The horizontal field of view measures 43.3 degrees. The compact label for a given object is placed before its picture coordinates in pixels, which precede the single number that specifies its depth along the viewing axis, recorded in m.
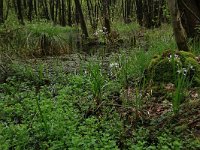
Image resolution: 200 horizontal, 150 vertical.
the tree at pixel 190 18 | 6.10
